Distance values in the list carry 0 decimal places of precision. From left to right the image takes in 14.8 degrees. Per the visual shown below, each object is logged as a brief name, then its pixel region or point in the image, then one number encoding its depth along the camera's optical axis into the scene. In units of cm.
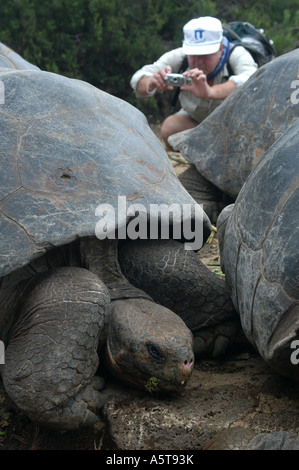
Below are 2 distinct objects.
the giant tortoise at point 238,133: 278
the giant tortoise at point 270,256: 191
